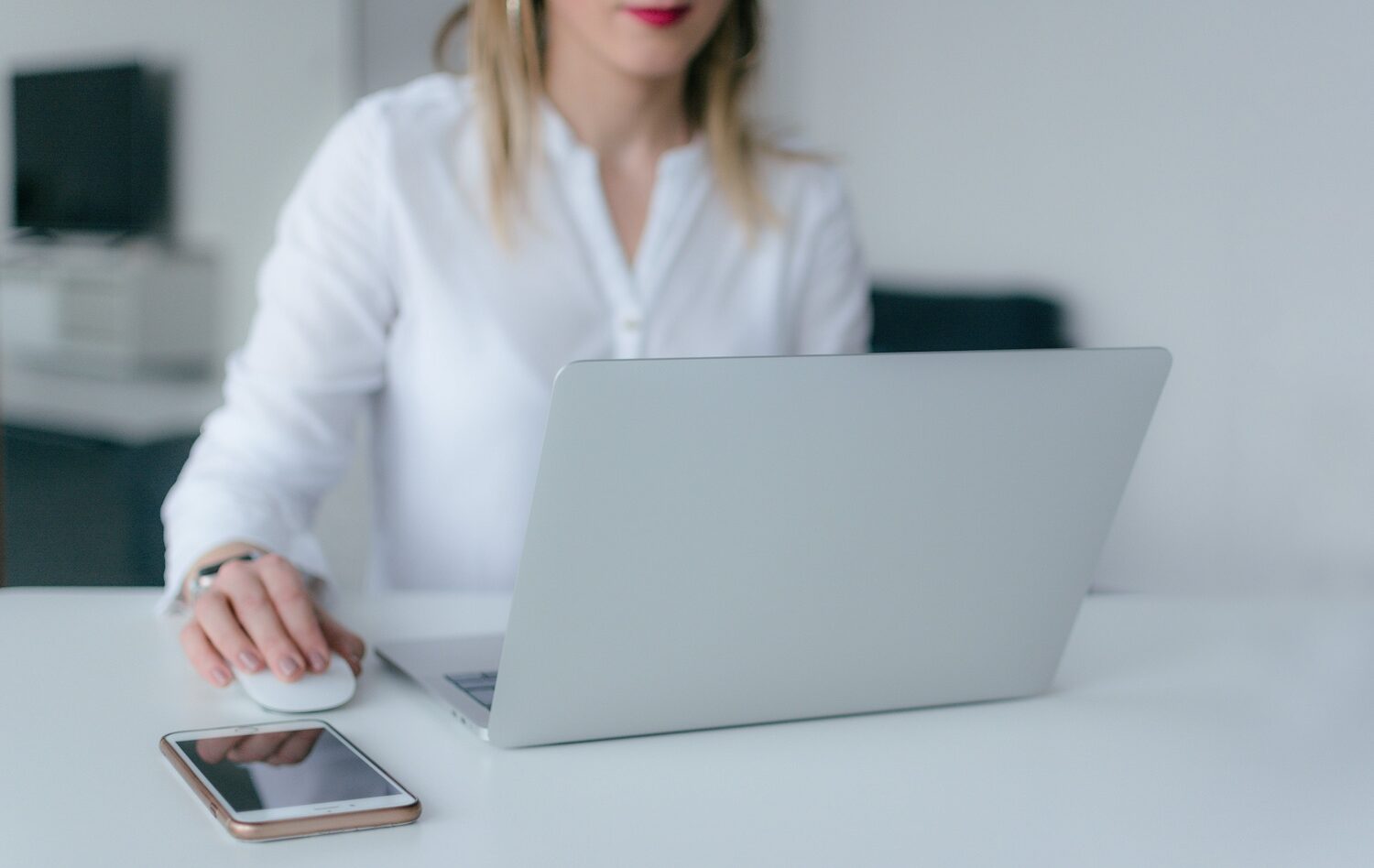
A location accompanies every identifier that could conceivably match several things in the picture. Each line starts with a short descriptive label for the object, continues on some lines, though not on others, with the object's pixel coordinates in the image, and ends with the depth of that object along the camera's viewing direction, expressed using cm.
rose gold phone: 65
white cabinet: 428
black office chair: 290
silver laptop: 71
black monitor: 425
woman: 137
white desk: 66
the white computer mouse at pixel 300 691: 83
